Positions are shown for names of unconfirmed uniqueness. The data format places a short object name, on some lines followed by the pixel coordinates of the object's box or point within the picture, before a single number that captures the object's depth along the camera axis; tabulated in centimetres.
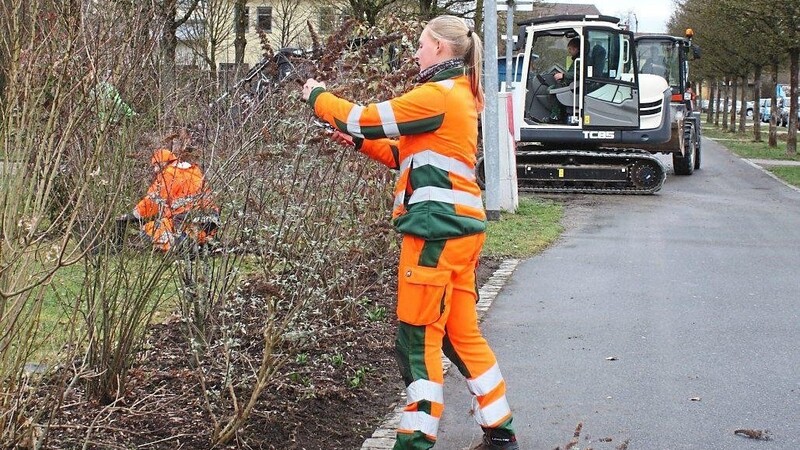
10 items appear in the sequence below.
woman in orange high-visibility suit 471
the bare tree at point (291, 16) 1055
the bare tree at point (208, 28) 709
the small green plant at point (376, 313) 766
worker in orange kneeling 509
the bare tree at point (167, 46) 495
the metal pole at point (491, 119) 1459
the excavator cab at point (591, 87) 2027
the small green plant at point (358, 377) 614
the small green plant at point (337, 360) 639
